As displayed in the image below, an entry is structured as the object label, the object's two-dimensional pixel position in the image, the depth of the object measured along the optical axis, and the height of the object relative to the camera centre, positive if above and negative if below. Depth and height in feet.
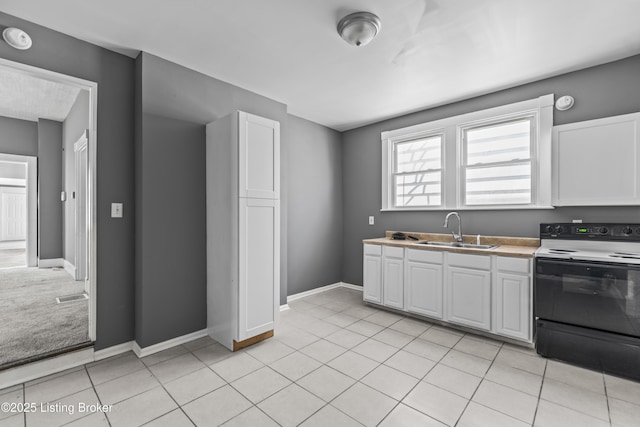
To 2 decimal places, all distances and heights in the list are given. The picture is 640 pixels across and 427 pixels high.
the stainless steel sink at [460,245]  10.40 -1.24
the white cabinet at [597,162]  7.81 +1.47
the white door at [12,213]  28.04 -0.09
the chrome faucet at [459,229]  11.16 -0.65
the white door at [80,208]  13.05 +0.21
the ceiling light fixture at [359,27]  6.63 +4.45
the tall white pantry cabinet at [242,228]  8.26 -0.48
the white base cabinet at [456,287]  8.50 -2.57
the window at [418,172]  12.59 +1.88
